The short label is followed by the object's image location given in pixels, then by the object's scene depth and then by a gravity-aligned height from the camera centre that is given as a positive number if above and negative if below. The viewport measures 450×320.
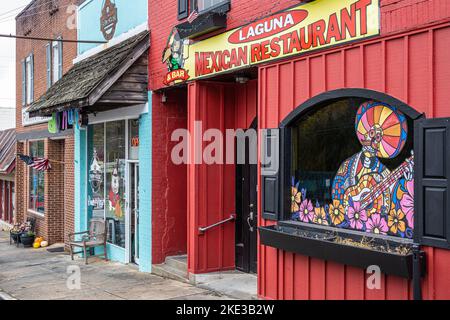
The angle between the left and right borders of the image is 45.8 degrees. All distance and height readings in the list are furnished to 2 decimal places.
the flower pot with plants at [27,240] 16.09 -2.56
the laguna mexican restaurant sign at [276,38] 5.90 +1.55
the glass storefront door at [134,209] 10.95 -1.12
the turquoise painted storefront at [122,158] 10.24 +0.08
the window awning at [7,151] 19.53 +0.16
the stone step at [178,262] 9.47 -1.95
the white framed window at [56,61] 15.15 +2.75
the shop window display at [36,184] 16.52 -0.94
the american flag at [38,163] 15.01 -0.22
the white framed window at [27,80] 17.81 +2.57
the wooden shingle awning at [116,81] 9.84 +1.42
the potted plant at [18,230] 16.69 -2.38
